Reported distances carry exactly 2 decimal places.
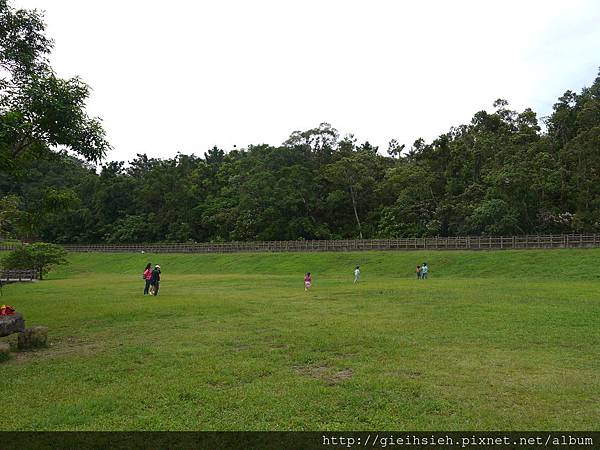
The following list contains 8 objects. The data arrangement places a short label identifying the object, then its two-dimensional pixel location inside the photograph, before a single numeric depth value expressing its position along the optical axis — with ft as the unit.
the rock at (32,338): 35.70
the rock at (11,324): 36.26
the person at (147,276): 75.36
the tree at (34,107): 35.58
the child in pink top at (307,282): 79.00
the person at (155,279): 73.41
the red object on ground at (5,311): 37.89
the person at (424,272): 105.03
